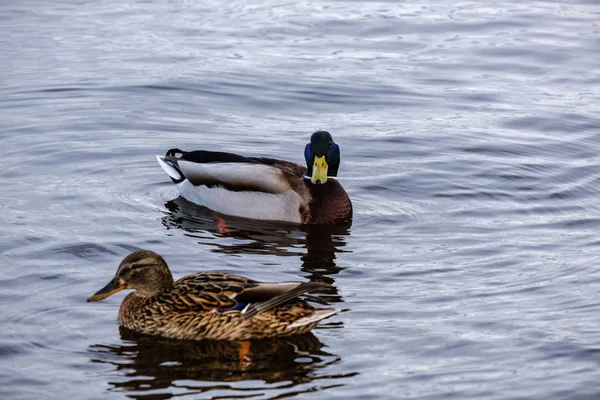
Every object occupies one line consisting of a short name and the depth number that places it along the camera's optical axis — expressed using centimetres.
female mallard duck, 1820
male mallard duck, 2592
